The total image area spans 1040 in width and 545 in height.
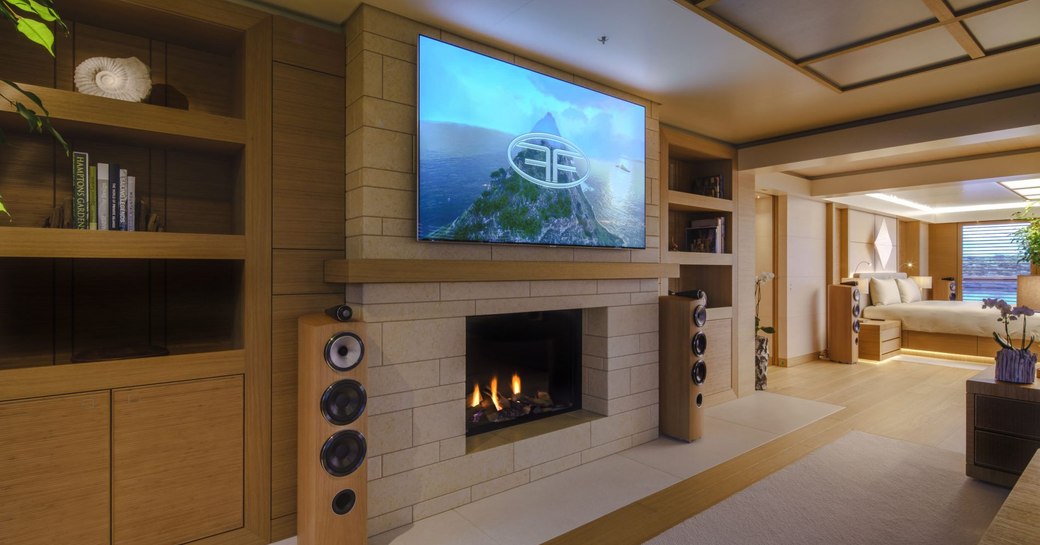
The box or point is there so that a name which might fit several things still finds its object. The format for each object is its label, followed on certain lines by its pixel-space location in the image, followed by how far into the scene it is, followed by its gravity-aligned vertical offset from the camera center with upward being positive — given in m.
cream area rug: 2.42 -1.24
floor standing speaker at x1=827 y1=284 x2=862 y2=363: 6.70 -0.70
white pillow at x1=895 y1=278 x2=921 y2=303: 8.35 -0.34
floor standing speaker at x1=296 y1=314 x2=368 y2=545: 2.09 -0.68
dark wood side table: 2.92 -0.93
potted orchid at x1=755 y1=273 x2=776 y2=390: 5.18 -0.88
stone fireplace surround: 2.44 -0.70
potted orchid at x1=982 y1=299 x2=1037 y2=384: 3.04 -0.56
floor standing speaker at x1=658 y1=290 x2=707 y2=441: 3.63 -0.68
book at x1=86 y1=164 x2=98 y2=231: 2.03 +0.29
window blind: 9.50 +0.14
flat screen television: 2.59 +0.65
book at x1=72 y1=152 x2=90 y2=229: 1.99 +0.31
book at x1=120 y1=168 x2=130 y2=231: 2.10 +0.30
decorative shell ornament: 2.04 +0.77
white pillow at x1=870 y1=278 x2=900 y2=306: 7.90 -0.34
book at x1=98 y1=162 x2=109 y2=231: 2.04 +0.30
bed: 6.75 -0.75
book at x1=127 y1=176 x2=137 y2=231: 2.11 +0.27
